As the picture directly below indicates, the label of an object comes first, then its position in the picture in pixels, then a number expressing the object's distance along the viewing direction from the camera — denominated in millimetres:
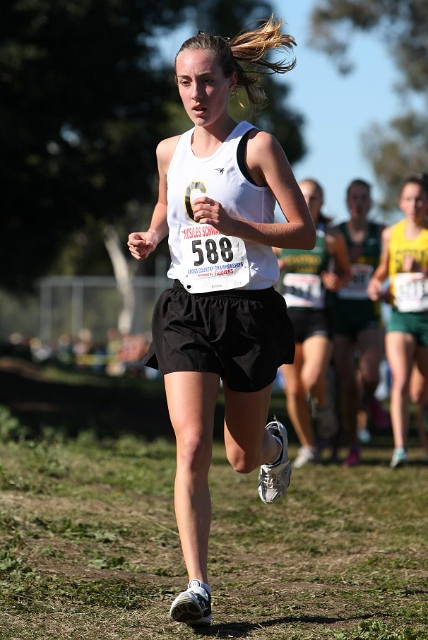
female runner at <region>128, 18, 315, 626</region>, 8469
